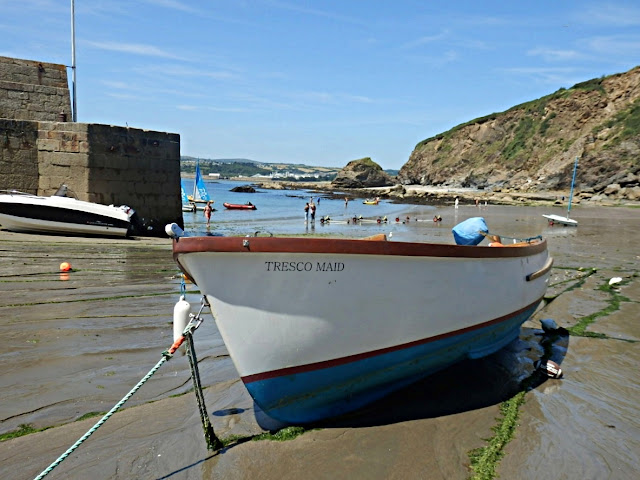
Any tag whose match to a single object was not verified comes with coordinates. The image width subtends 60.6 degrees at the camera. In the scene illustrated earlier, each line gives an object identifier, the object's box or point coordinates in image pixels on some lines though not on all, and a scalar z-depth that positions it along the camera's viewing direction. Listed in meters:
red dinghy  43.89
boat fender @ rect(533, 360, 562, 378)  5.75
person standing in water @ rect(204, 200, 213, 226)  27.66
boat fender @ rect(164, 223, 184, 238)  3.83
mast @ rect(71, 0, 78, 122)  15.94
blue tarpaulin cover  6.53
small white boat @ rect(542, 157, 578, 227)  27.06
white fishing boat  3.94
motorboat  13.23
